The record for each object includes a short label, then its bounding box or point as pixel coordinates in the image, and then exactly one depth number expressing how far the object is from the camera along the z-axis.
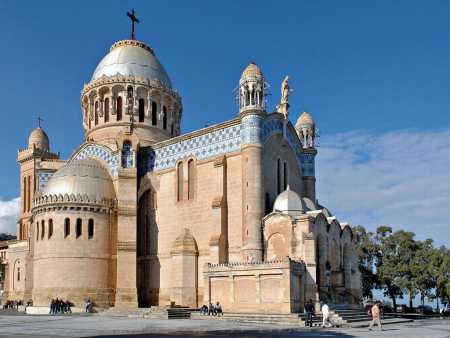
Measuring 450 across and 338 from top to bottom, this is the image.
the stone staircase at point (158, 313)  33.91
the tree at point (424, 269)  46.53
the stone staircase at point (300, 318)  29.64
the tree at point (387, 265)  48.41
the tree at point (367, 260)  50.19
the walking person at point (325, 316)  28.84
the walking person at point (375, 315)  27.19
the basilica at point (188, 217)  35.28
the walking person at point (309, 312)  29.23
